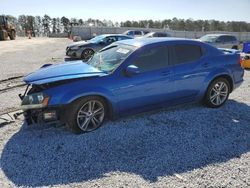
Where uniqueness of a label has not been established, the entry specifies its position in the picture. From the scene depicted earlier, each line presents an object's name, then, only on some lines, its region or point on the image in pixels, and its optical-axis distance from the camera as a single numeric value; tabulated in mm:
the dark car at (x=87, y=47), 9775
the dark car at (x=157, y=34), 14272
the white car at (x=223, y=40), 12182
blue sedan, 3240
